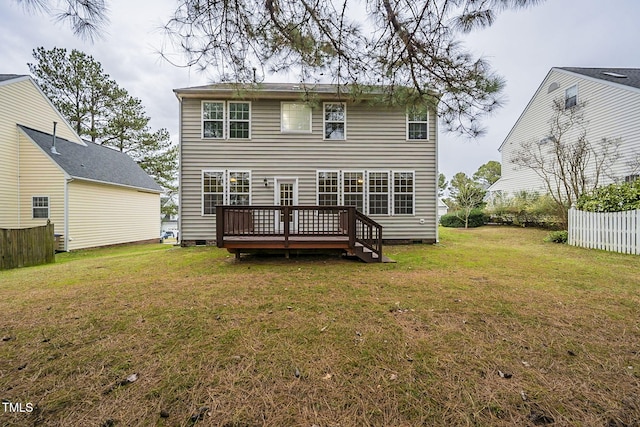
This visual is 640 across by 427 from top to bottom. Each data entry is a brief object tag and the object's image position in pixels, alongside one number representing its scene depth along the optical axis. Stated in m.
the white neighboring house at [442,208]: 34.14
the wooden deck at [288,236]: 6.34
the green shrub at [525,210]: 12.28
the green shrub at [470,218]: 16.09
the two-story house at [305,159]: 9.22
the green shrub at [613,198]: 7.24
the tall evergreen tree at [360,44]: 3.56
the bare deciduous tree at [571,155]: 10.94
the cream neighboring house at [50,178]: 10.36
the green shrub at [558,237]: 9.29
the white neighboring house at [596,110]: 10.86
